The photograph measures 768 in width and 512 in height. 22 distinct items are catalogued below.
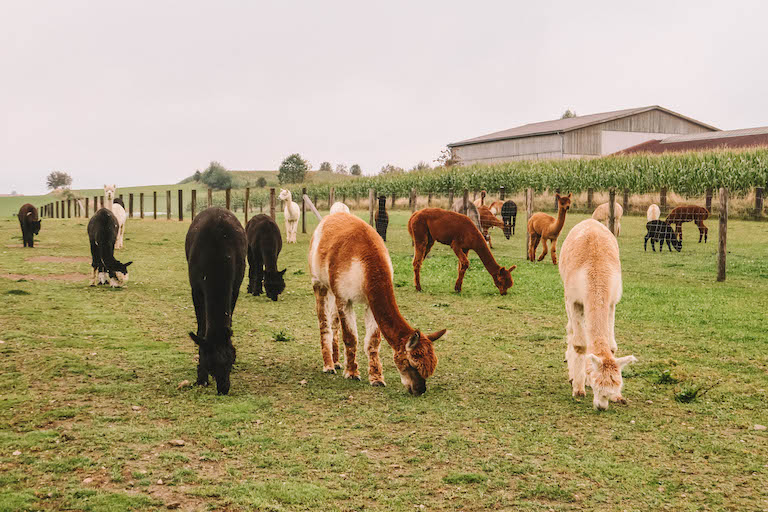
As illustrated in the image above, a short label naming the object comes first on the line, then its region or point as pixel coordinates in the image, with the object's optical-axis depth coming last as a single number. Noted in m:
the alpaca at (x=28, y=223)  21.61
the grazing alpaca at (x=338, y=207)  13.97
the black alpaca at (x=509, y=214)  27.28
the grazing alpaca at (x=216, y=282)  6.56
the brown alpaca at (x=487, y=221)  23.22
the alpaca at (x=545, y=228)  17.64
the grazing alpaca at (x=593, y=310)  6.05
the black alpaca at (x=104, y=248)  13.63
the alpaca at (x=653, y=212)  25.51
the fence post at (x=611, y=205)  18.58
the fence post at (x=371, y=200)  27.31
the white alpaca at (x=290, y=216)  25.38
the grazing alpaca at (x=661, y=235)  21.72
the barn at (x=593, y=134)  54.66
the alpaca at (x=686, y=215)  22.20
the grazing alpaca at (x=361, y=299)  6.52
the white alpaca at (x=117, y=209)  20.03
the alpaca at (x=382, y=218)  26.88
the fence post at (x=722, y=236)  15.52
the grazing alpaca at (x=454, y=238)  14.20
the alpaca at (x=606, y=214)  23.93
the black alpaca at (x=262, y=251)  13.01
